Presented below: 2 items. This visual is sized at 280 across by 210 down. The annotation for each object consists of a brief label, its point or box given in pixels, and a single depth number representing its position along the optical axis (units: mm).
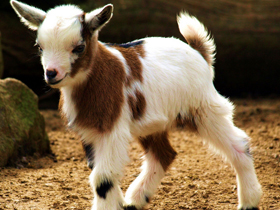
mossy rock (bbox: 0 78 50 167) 10805
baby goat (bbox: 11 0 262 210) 7488
